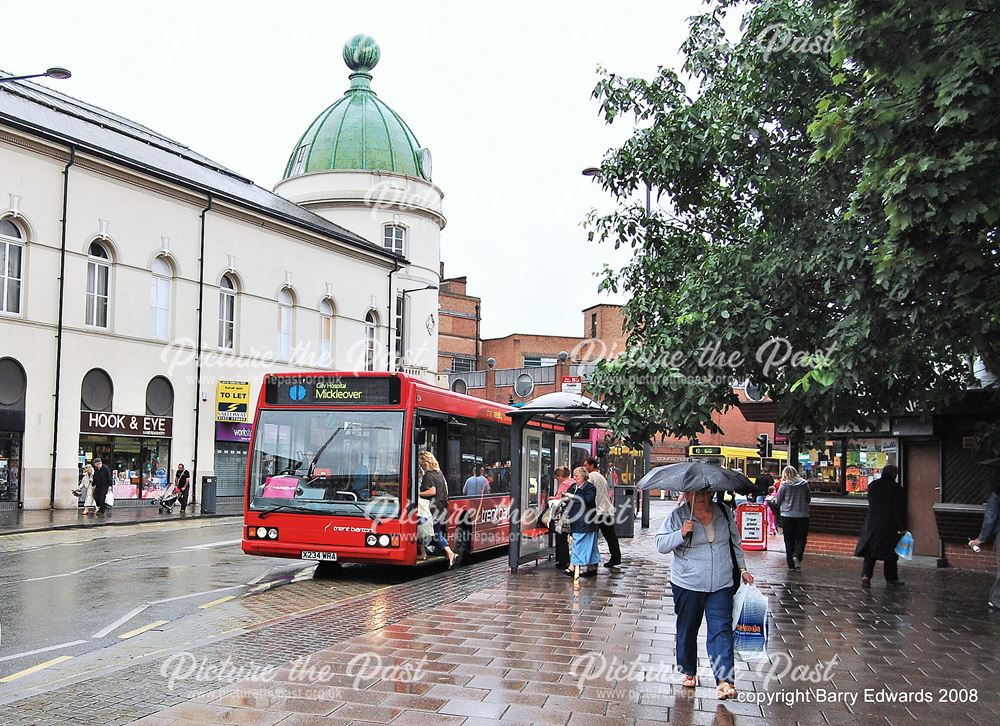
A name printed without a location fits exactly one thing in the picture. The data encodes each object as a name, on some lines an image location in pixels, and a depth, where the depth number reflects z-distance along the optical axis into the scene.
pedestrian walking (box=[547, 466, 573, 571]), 14.48
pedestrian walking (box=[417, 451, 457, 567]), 13.41
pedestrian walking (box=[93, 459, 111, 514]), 27.31
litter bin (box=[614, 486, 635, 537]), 20.90
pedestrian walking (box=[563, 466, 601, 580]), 13.62
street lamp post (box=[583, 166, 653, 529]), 25.26
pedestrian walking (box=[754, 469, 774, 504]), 28.00
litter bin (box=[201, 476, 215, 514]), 29.80
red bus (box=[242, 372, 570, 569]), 12.96
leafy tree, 10.10
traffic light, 30.84
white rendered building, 27.64
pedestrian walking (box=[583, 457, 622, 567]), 14.01
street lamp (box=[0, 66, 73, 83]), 15.26
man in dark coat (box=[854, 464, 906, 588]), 13.49
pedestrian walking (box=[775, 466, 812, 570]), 15.88
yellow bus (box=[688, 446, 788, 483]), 47.06
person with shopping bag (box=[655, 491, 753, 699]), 7.09
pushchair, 29.19
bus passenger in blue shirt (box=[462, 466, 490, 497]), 15.57
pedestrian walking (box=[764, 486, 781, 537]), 21.26
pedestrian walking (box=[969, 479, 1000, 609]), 12.09
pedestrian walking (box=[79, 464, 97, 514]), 27.30
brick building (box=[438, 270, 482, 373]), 75.50
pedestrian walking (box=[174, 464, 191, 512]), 29.52
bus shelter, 14.23
